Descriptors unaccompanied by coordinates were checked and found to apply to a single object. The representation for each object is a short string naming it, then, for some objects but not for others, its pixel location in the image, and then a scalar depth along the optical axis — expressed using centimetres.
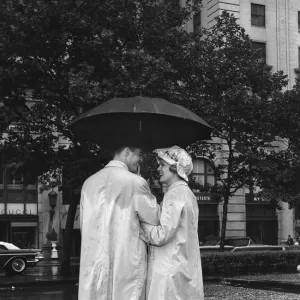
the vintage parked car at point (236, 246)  3070
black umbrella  583
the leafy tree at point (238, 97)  2312
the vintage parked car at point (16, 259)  2381
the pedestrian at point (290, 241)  3834
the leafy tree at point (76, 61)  1845
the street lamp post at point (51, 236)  3472
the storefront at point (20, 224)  3559
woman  525
